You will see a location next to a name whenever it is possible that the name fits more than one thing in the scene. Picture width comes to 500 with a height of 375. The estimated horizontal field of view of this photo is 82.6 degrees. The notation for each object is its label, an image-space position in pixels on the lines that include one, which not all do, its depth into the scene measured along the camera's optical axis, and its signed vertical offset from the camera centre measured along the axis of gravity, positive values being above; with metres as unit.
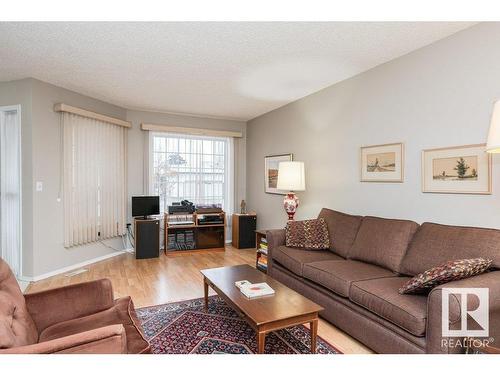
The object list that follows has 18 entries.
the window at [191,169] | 5.13 +0.32
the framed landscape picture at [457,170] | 2.20 +0.12
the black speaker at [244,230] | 5.23 -0.83
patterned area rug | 2.03 -1.16
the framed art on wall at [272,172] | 4.77 +0.24
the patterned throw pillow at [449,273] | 1.68 -0.53
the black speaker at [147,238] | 4.47 -0.83
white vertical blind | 3.92 +0.10
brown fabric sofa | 1.63 -0.73
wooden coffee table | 1.74 -0.81
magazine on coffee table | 2.08 -0.79
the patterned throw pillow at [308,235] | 3.15 -0.56
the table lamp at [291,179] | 3.83 +0.08
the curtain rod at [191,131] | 4.89 +1.01
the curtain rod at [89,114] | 3.71 +1.03
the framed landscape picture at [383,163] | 2.85 +0.23
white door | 3.59 -0.03
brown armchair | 1.16 -0.68
